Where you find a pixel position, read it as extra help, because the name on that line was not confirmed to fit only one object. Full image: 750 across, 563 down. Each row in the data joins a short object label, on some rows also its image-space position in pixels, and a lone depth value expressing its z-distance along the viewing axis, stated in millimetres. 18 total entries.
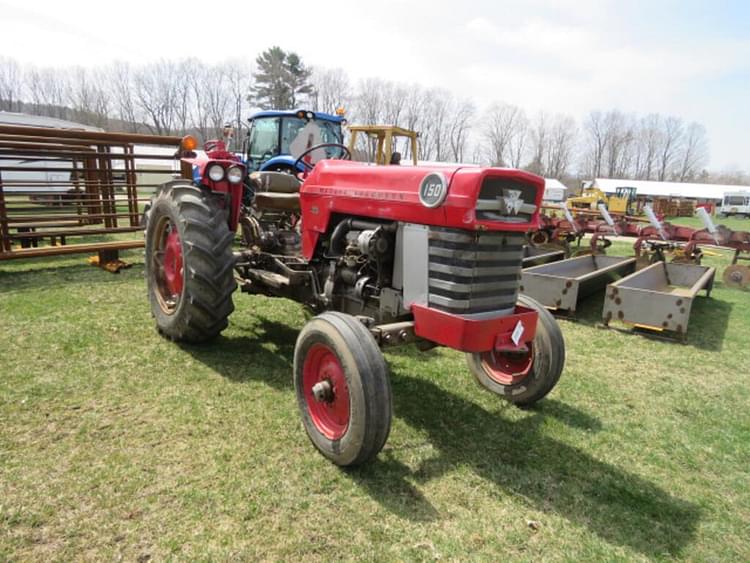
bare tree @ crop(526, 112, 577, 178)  72812
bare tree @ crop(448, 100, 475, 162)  64562
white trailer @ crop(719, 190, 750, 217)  37438
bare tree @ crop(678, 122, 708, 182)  77875
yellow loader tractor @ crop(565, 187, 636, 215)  29047
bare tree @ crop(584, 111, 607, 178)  76312
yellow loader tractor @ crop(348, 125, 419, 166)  9094
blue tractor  9062
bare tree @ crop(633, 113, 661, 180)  77188
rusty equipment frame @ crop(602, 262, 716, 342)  5062
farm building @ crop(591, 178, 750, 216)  52750
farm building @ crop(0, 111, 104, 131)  16422
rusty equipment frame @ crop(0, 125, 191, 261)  6312
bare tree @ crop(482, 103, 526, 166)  68312
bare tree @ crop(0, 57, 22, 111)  50194
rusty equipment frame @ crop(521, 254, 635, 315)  5766
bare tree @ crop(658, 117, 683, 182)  78438
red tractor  2447
